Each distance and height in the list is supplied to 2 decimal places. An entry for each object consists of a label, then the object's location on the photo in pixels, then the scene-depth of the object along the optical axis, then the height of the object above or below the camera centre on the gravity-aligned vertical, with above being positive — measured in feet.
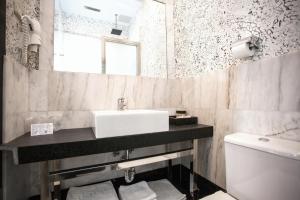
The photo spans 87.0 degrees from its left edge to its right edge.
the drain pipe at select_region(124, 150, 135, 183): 4.48 -2.11
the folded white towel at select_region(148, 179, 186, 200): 4.67 -2.84
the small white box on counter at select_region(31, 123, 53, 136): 3.76 -0.71
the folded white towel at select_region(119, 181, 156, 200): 4.34 -2.66
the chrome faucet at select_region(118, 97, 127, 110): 4.87 -0.09
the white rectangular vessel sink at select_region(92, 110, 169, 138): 3.44 -0.54
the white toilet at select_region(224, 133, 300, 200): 2.65 -1.30
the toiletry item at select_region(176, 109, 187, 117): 5.51 -0.45
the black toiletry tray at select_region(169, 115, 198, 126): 4.92 -0.64
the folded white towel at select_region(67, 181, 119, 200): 4.21 -2.58
